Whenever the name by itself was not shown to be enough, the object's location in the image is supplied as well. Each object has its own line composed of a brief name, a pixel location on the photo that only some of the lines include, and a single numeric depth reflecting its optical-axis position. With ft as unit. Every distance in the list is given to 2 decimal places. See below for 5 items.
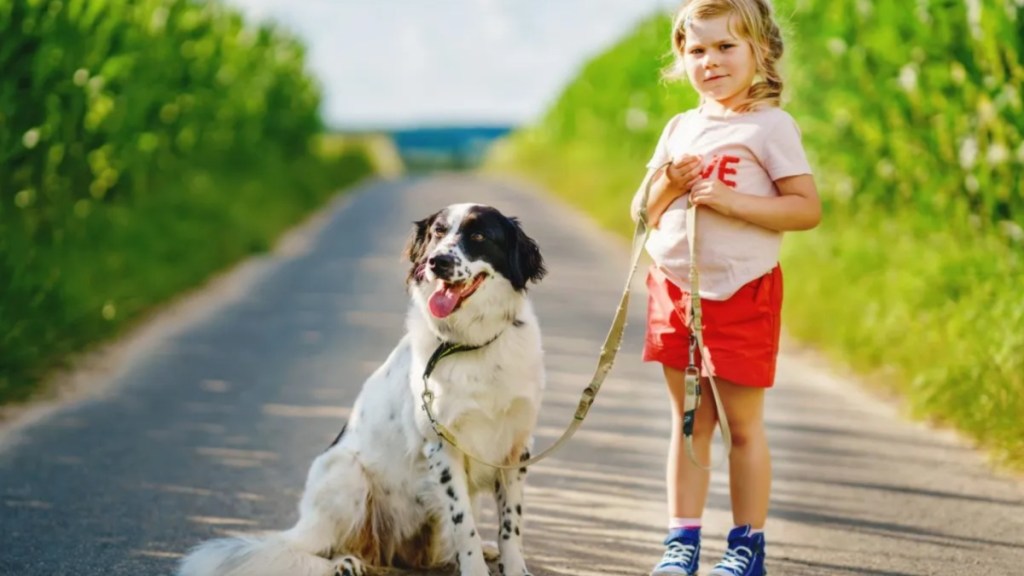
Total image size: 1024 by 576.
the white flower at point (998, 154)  30.71
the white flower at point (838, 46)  39.55
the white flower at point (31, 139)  33.55
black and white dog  14.80
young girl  14.29
